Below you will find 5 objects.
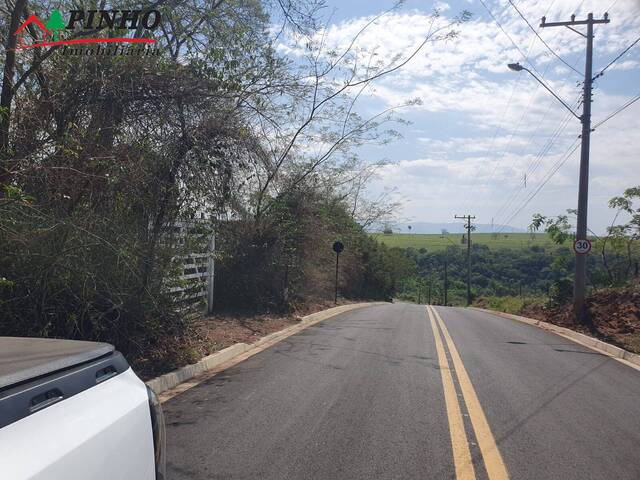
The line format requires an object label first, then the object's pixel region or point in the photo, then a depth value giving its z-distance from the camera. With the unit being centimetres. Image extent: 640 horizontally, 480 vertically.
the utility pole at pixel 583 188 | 1692
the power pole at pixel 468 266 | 5172
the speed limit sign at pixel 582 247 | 1684
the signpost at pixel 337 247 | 2352
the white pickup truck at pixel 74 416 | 155
